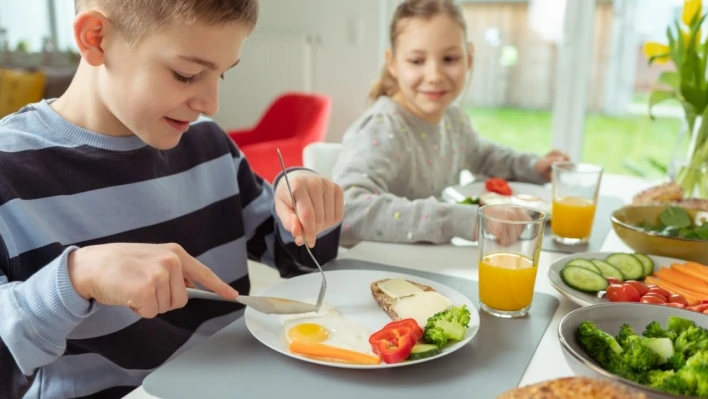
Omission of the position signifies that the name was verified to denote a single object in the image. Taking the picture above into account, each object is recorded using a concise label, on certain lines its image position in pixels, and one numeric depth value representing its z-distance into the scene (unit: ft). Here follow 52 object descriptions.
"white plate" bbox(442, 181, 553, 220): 5.12
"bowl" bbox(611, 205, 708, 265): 3.51
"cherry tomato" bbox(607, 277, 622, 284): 3.16
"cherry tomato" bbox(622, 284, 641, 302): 3.00
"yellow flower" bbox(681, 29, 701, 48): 5.21
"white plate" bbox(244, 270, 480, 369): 2.54
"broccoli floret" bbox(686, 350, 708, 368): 2.04
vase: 5.03
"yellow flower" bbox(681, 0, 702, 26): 5.24
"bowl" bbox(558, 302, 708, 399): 2.35
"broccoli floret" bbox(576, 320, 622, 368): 2.27
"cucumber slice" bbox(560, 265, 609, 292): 3.14
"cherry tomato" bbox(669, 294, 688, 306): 2.97
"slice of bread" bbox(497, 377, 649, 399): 1.72
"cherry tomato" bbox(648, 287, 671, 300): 3.02
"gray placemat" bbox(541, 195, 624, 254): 4.05
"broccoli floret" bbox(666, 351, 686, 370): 2.21
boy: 2.36
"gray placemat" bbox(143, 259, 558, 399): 2.29
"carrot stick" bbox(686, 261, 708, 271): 3.29
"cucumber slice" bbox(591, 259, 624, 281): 3.30
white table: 3.16
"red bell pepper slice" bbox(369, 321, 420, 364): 2.41
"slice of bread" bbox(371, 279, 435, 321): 2.85
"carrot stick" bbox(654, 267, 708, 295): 3.13
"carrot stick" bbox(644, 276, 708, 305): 3.02
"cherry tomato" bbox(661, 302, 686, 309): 2.88
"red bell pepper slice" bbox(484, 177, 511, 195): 5.21
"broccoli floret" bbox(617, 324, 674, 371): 2.27
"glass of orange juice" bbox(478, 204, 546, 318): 2.95
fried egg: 2.57
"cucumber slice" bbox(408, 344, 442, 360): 2.44
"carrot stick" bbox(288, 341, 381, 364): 2.42
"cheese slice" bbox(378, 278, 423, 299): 2.96
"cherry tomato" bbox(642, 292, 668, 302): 2.96
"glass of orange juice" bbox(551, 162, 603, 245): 4.13
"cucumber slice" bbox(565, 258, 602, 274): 3.28
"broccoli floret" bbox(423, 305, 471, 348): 2.53
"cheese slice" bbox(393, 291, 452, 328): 2.78
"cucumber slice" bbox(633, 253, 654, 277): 3.39
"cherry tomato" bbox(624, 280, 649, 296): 3.06
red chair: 10.62
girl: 4.84
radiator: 14.67
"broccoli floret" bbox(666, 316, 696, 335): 2.42
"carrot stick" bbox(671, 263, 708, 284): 3.20
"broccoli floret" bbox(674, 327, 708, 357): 2.27
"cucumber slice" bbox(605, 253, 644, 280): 3.35
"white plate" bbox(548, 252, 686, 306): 3.02
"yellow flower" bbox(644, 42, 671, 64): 5.42
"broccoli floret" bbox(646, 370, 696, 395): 1.98
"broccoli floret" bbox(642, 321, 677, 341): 2.39
